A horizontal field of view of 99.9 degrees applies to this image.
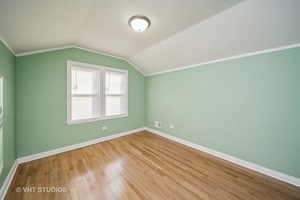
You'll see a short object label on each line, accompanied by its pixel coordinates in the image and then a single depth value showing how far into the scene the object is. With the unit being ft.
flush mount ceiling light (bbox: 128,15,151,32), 6.34
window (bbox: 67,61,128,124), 10.38
